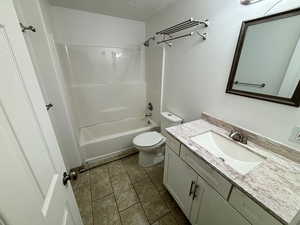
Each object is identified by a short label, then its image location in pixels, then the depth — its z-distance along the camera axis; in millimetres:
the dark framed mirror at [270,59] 829
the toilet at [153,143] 1797
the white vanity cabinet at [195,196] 824
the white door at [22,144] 349
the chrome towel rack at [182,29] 1307
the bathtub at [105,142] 1944
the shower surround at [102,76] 1964
